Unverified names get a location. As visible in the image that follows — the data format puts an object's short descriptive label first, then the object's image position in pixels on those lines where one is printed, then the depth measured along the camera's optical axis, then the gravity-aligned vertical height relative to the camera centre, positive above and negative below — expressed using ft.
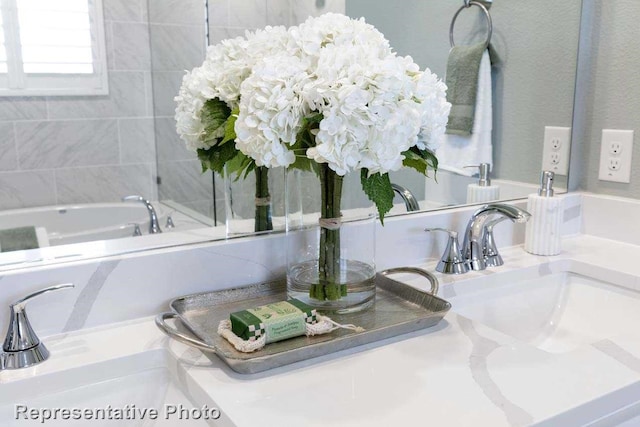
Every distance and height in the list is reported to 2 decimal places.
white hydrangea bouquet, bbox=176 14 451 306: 2.62 +0.06
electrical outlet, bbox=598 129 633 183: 4.71 -0.27
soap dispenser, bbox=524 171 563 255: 4.43 -0.75
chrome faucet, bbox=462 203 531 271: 4.09 -0.81
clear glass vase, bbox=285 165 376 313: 3.17 -0.69
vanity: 2.33 -1.13
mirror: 3.40 -0.14
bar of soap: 2.70 -0.95
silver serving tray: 2.63 -1.04
